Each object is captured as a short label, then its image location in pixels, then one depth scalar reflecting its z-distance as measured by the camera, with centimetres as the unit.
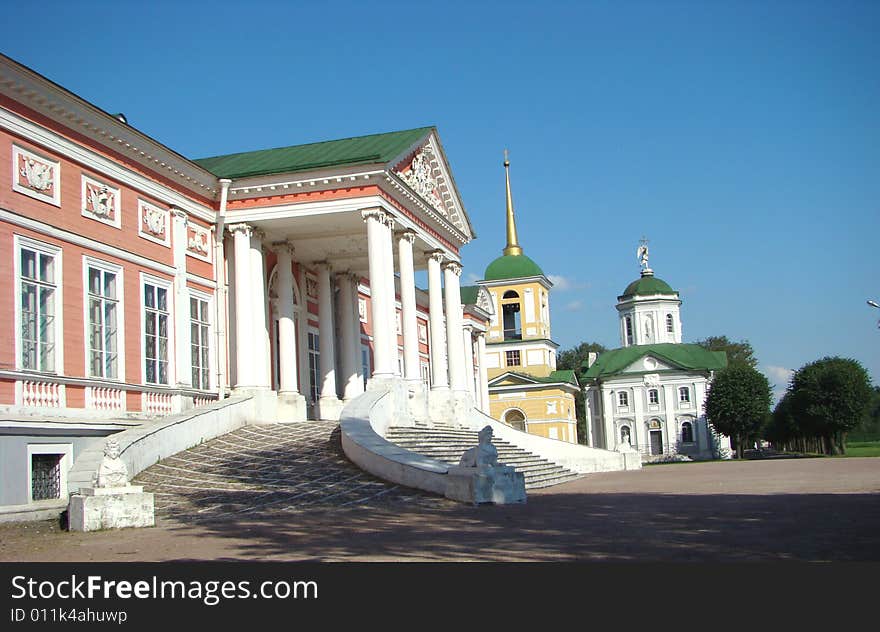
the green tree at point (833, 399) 5697
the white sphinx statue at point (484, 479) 1469
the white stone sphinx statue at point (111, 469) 1300
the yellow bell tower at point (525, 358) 6856
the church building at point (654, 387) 7544
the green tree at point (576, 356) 10562
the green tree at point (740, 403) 6347
